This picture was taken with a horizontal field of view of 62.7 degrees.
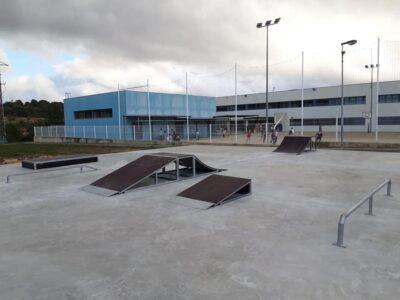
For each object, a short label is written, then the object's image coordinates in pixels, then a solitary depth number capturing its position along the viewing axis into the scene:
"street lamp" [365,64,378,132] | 44.30
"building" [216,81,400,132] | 46.56
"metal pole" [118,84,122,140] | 35.45
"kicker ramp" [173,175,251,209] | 7.21
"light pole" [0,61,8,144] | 40.74
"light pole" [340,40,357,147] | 21.12
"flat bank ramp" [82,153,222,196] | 8.68
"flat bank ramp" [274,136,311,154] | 18.27
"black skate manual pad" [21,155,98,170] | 12.92
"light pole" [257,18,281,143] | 23.67
